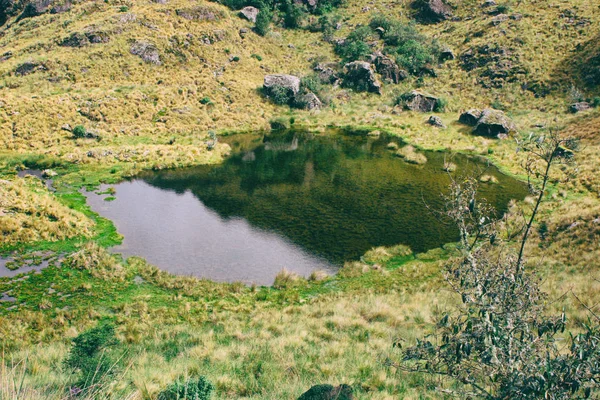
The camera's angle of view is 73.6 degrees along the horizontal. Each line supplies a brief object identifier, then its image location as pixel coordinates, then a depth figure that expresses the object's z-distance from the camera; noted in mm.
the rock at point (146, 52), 58188
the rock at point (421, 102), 60469
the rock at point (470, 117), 53284
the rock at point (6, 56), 55778
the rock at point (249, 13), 78375
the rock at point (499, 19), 72562
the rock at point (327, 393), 8242
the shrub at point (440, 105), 60244
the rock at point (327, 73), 67250
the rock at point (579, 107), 52494
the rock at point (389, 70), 67812
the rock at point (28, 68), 51125
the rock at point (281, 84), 60000
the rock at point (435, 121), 54250
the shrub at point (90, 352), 9484
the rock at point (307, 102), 59906
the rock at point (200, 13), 67188
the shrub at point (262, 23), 75500
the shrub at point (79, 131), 41000
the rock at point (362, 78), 65500
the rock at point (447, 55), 71812
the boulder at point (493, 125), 49625
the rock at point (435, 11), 83062
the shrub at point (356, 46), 70756
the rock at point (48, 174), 32281
